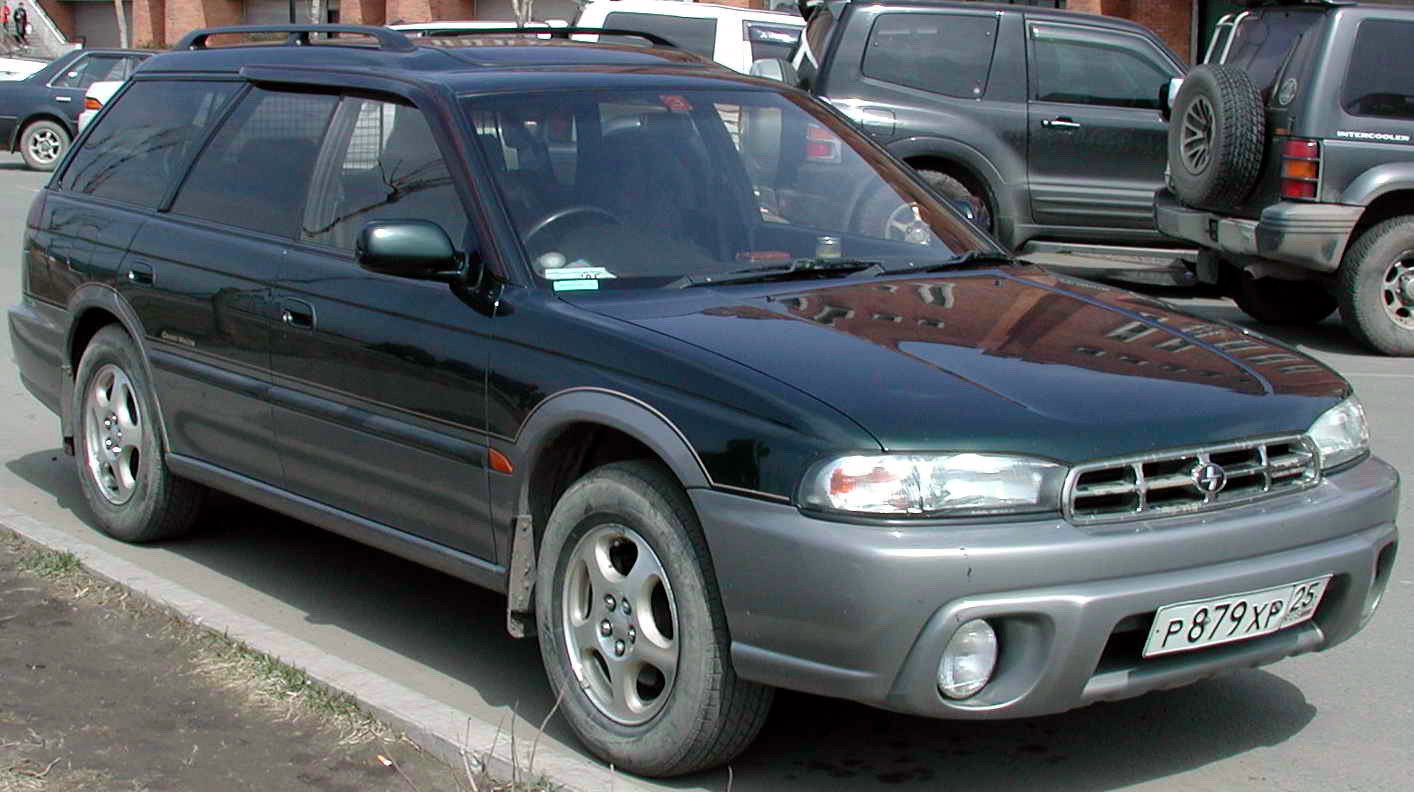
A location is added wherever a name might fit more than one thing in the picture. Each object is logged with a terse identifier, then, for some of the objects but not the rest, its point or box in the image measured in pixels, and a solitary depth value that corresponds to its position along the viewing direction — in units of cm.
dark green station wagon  373
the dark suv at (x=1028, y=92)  1318
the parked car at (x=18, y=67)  2669
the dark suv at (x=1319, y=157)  1035
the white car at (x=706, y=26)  1716
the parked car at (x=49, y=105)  2422
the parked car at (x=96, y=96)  2231
